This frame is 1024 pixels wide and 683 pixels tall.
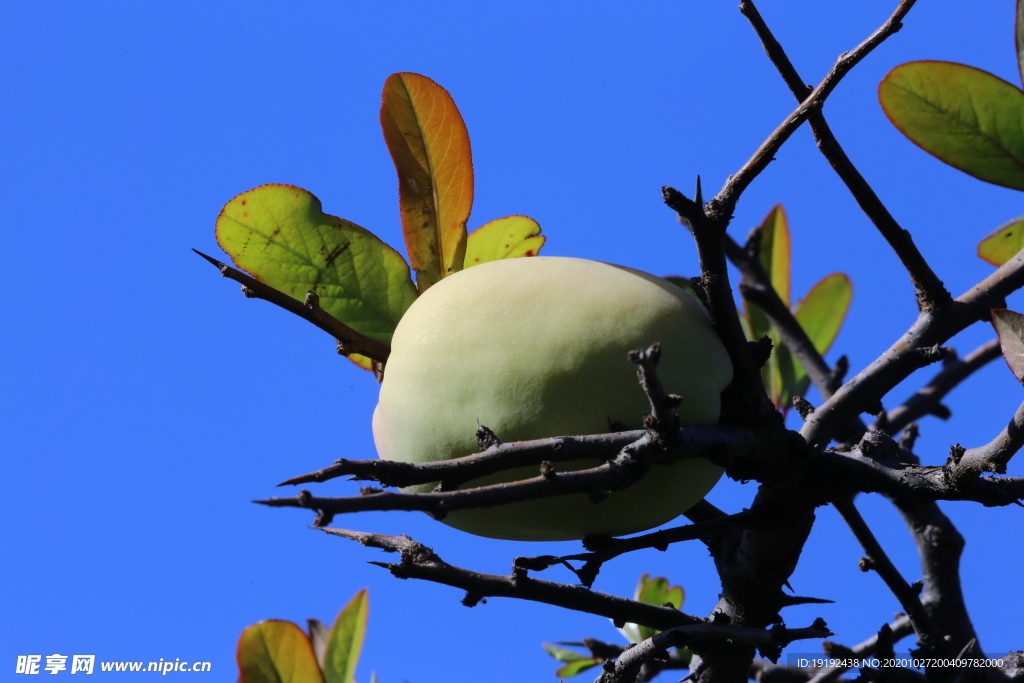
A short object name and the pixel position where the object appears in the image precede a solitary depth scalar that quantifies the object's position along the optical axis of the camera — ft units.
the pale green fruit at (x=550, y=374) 5.07
